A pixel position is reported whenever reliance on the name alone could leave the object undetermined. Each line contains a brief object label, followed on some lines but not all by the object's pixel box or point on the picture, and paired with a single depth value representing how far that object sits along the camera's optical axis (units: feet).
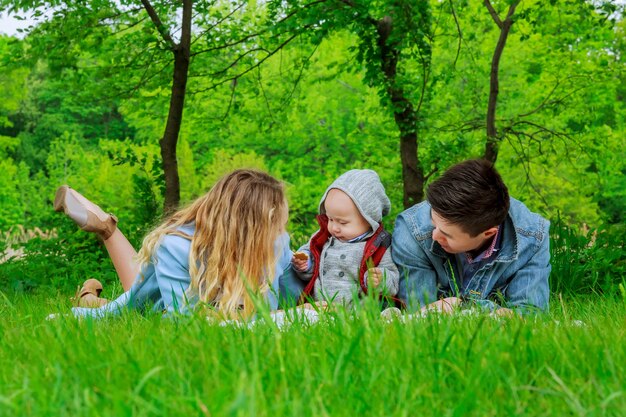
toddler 14.64
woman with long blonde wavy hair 12.99
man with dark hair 12.39
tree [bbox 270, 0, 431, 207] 25.43
